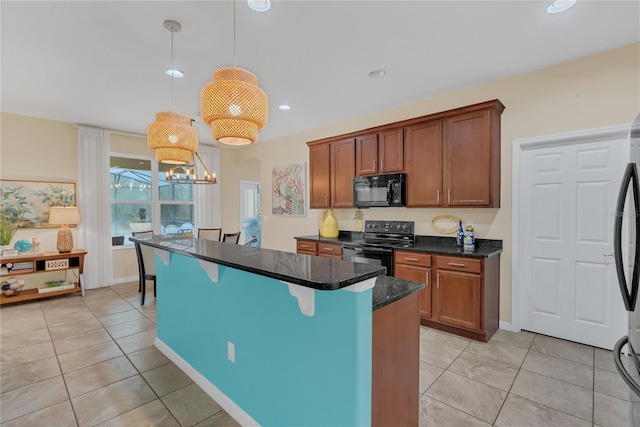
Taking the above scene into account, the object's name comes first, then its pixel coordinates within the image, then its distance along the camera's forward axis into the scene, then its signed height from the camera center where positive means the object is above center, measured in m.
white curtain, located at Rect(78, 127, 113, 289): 4.89 +0.08
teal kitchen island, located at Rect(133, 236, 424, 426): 1.28 -0.68
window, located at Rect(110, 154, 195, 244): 5.44 +0.20
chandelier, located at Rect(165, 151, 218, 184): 4.50 +0.48
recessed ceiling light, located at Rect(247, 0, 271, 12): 2.01 +1.40
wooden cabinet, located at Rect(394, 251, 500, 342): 2.93 -0.84
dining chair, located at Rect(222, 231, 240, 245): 4.91 -0.47
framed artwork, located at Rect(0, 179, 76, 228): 4.32 +0.17
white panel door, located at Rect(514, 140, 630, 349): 2.74 -0.32
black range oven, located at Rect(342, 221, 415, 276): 3.55 -0.44
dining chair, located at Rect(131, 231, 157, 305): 4.15 -0.77
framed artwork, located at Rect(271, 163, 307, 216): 5.33 +0.36
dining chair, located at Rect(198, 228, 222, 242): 5.25 -0.42
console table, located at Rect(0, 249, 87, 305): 4.03 -0.80
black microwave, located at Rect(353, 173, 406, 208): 3.70 +0.24
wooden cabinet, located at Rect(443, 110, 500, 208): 3.08 +0.53
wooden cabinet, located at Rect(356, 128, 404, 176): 3.75 +0.74
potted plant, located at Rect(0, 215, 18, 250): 4.20 -0.30
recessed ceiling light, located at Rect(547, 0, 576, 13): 2.04 +1.41
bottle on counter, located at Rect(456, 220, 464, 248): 3.42 -0.31
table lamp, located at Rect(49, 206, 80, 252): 4.40 -0.15
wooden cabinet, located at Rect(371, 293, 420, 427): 1.41 -0.79
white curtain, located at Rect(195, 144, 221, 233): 6.33 +0.27
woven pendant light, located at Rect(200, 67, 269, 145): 1.62 +0.58
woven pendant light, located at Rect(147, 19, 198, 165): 2.26 +0.57
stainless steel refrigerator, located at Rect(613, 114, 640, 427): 1.33 -0.31
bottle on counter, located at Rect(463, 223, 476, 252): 3.24 -0.35
